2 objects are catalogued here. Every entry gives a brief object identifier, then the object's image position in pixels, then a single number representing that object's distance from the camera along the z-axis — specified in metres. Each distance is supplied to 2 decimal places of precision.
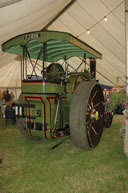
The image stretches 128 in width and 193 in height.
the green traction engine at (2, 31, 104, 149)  2.67
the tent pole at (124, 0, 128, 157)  2.73
